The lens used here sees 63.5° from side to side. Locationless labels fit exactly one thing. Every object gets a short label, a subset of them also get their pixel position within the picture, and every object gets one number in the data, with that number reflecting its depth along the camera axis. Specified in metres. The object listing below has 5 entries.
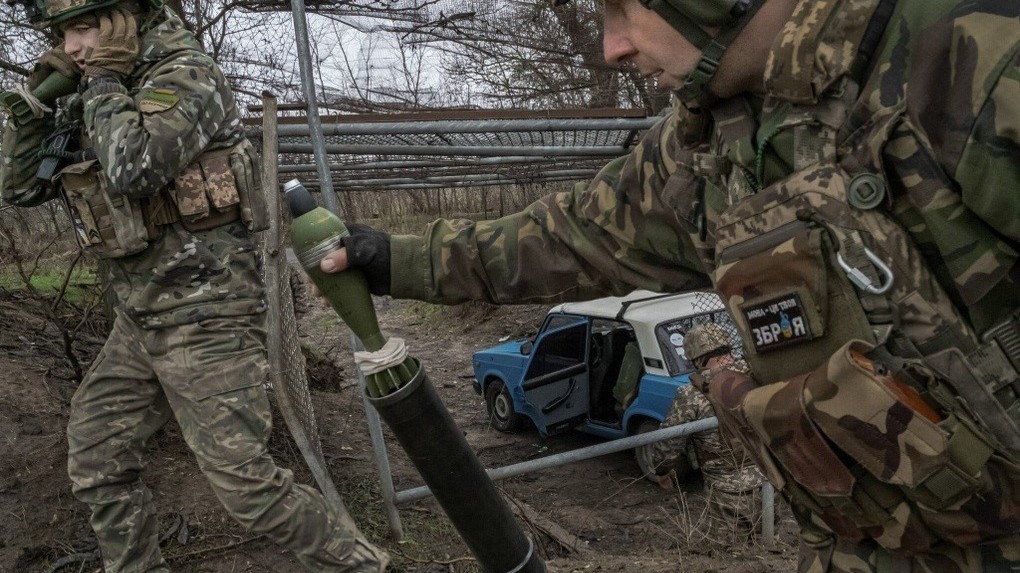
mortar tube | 1.58
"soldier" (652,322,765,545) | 4.01
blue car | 5.22
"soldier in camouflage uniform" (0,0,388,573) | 2.78
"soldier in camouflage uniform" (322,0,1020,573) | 1.12
